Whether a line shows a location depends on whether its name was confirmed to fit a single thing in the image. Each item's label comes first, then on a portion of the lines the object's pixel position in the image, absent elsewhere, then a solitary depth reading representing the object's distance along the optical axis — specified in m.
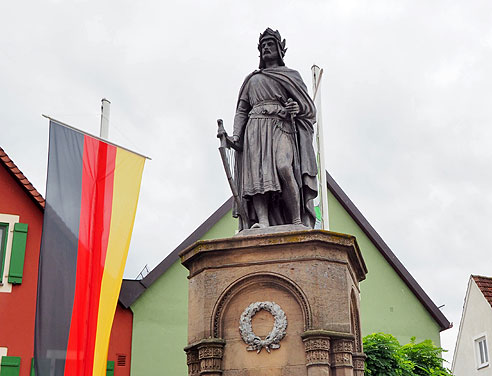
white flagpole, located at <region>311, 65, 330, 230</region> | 16.05
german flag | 10.07
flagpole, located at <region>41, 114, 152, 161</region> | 11.73
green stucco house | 17.00
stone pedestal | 6.62
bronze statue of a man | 7.69
